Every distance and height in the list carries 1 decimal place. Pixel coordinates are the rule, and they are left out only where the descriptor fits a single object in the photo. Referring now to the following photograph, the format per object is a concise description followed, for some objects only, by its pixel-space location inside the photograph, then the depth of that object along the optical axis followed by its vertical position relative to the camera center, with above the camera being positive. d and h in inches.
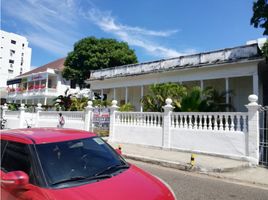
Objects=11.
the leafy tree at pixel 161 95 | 406.5 +39.5
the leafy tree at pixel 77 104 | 587.1 +22.3
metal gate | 262.9 -28.4
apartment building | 1964.9 +576.4
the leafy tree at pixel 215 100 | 384.5 +33.4
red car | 80.4 -28.3
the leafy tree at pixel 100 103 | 578.1 +26.3
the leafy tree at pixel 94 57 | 966.8 +275.9
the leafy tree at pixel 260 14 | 378.6 +198.5
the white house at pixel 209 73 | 445.8 +113.7
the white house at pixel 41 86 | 1132.0 +149.5
